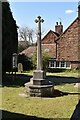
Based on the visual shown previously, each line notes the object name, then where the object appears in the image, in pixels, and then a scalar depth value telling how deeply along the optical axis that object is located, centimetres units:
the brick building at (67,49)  3489
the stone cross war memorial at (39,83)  1252
